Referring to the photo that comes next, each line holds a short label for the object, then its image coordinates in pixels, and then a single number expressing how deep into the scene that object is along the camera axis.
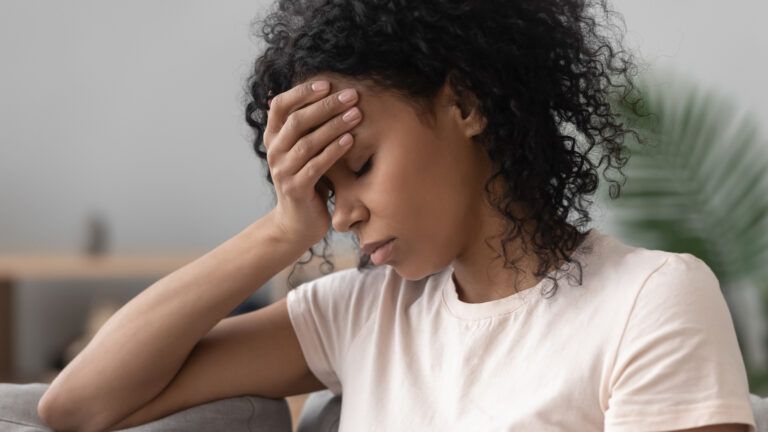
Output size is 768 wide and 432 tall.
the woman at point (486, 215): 1.20
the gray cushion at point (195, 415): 1.40
